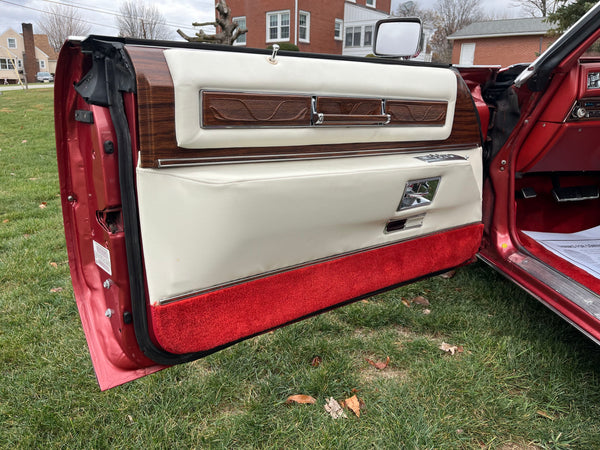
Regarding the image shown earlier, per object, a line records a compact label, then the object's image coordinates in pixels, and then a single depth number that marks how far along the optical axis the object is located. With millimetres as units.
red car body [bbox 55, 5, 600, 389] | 1250
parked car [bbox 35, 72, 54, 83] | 44581
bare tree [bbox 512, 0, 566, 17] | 30688
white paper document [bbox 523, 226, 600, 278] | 2434
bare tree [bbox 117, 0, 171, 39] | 34906
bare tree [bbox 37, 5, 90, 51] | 42531
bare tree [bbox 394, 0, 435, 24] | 43416
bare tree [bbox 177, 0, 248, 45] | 12172
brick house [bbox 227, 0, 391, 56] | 23828
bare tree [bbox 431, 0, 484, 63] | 45125
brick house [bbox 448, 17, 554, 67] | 26422
